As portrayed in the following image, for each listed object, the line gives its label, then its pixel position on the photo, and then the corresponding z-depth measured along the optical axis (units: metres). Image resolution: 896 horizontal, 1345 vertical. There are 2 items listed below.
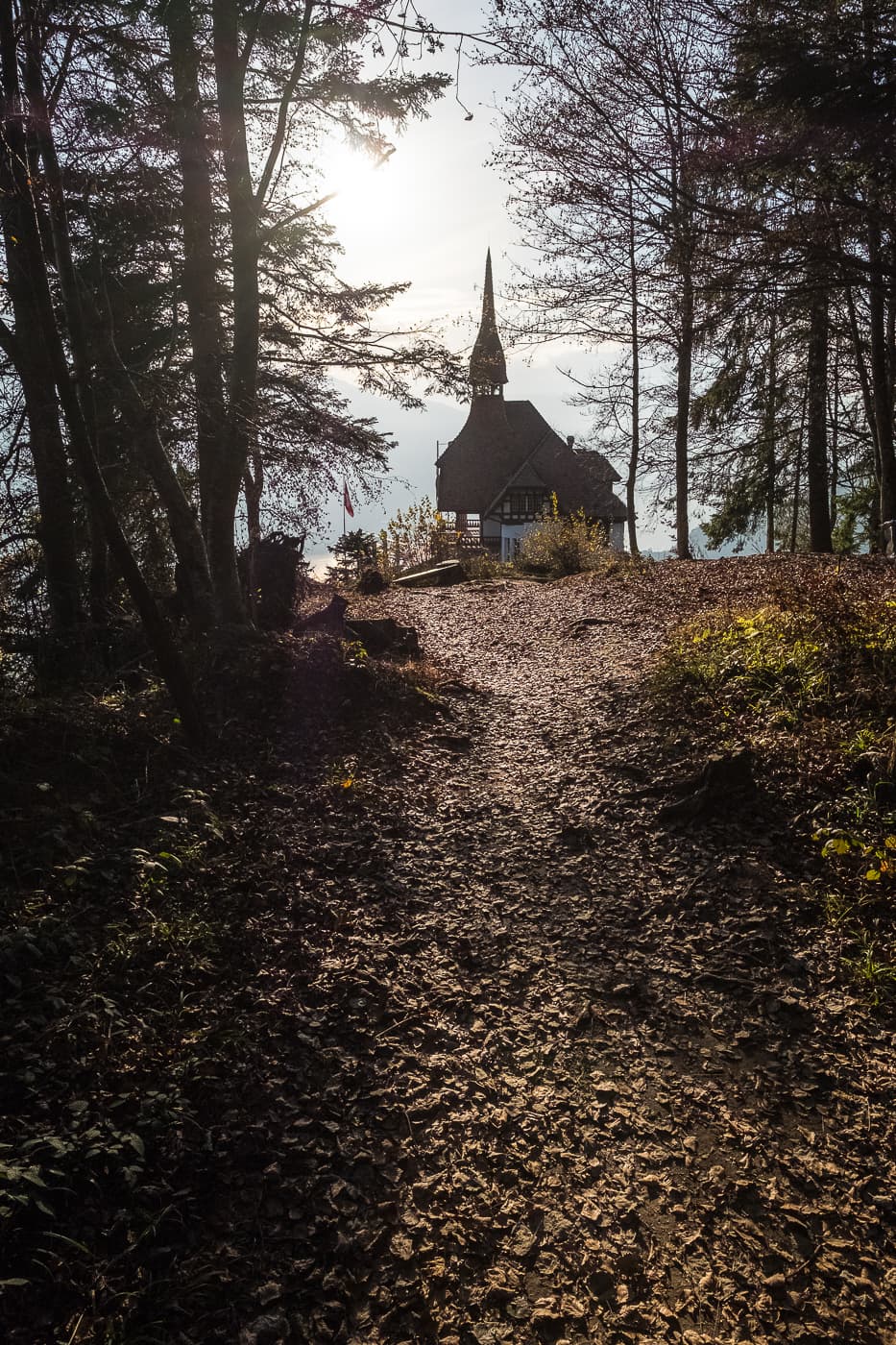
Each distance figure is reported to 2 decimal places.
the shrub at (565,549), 15.52
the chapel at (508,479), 35.84
